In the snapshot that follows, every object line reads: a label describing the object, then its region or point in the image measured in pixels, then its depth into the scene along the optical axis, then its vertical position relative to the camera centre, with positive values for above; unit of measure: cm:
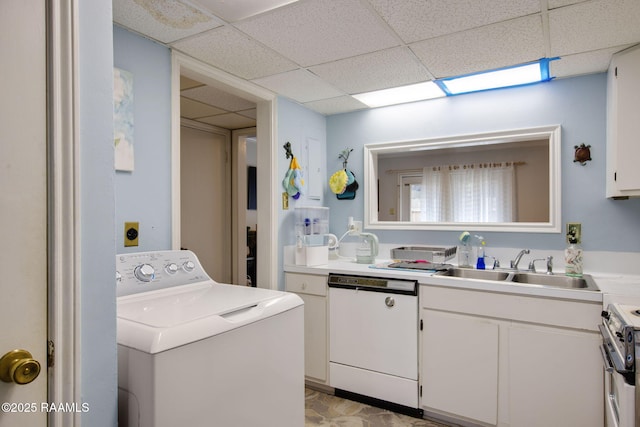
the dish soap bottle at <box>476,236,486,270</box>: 261 -32
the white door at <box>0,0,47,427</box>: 77 +2
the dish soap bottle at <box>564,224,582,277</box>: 229 -27
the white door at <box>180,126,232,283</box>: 368 +12
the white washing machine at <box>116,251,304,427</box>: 113 -47
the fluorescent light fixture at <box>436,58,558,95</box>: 233 +87
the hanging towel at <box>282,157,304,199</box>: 291 +24
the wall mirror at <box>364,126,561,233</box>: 282 +26
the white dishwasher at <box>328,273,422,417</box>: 238 -86
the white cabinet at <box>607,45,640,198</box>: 197 +47
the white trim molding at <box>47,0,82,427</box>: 84 +0
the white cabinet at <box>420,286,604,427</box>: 191 -83
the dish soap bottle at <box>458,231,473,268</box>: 269 -31
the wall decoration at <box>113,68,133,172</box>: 177 +44
